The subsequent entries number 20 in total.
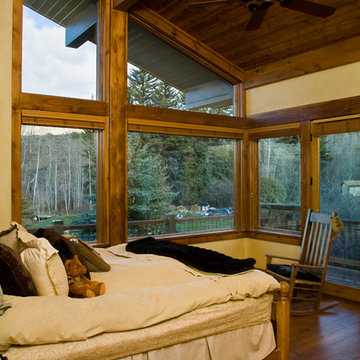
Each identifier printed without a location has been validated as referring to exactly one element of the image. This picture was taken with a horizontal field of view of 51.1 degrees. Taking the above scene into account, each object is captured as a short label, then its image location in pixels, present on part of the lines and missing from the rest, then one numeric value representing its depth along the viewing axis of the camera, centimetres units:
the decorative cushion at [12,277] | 197
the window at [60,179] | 395
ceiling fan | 294
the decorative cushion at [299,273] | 402
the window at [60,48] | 402
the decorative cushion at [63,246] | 248
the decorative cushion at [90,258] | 273
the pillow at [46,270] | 207
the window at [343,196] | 438
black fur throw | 267
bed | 173
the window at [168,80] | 475
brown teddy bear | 224
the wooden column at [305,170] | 483
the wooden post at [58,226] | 410
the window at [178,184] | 470
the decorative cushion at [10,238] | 246
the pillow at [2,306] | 176
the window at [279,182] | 508
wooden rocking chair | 400
